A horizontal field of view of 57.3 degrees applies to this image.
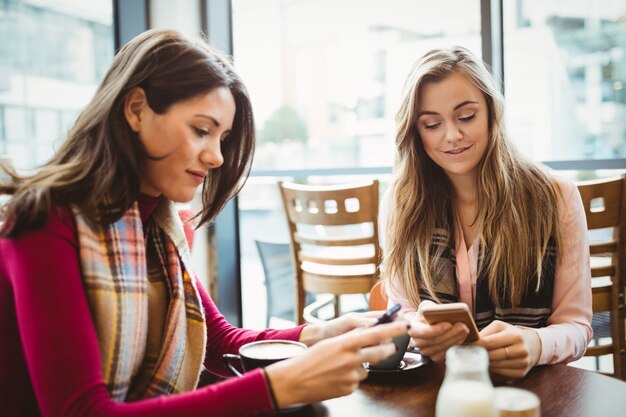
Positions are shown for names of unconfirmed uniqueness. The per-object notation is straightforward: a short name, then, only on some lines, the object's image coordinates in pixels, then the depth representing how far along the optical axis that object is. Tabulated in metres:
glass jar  0.72
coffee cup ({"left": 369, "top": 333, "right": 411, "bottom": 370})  1.02
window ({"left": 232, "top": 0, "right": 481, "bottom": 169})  3.91
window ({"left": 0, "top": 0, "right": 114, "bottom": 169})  2.35
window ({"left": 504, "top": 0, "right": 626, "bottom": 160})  3.11
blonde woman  1.47
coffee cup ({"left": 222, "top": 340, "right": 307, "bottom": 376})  0.96
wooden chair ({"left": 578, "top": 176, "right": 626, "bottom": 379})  2.20
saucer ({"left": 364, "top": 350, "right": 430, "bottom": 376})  1.04
